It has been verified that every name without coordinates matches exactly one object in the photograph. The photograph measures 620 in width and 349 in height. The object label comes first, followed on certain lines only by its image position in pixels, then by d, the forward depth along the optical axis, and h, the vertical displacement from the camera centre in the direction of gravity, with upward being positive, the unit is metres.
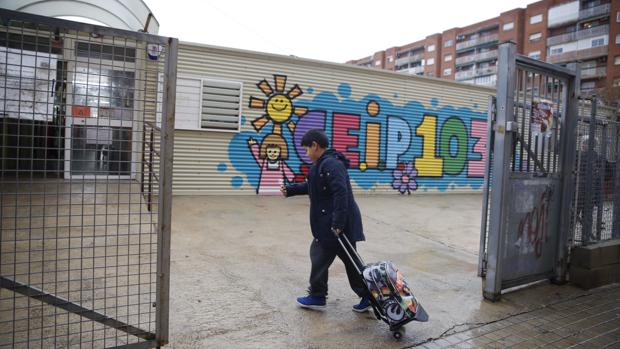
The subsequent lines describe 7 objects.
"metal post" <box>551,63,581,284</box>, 5.21 +0.08
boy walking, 3.79 -0.51
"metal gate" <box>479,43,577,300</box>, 4.52 -0.08
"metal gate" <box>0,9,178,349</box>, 2.48 +0.27
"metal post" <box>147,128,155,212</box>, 3.05 -0.19
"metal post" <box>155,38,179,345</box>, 2.75 -0.17
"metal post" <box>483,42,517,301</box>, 4.44 +0.03
